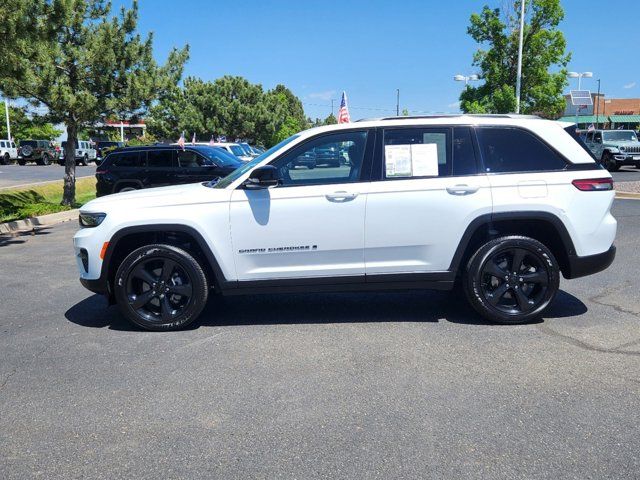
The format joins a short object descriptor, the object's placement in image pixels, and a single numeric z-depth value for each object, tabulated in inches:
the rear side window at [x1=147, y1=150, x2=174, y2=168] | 588.4
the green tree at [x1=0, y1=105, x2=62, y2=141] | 2439.7
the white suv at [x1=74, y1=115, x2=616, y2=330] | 199.3
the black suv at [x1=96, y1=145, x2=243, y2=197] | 583.8
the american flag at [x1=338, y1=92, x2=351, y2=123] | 729.9
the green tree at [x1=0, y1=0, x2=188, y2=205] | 559.5
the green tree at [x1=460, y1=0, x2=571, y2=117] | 1243.2
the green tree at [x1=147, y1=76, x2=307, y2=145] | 1788.9
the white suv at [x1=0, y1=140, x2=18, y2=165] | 1669.9
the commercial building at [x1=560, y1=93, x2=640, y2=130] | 3609.7
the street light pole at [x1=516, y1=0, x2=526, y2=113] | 1055.4
